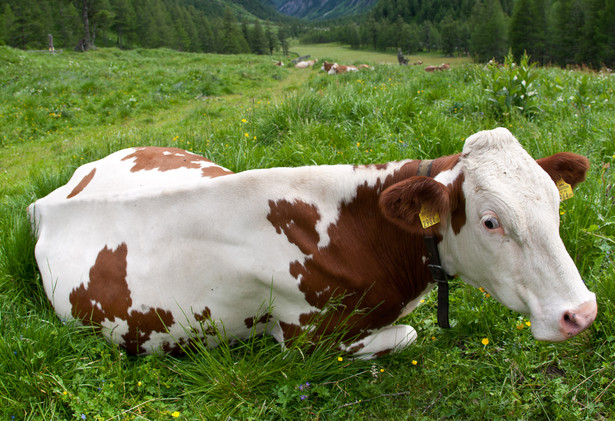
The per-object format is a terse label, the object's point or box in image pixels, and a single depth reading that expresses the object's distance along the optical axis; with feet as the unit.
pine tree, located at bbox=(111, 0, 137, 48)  201.46
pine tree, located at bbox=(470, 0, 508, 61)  223.71
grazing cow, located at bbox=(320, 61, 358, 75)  67.62
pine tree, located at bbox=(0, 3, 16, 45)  160.97
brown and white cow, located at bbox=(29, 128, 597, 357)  7.06
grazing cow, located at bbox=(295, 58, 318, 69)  92.07
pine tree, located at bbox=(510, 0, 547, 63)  207.00
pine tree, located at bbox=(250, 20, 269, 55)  266.16
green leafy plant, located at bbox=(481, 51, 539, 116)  19.44
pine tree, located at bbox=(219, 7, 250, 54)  247.91
